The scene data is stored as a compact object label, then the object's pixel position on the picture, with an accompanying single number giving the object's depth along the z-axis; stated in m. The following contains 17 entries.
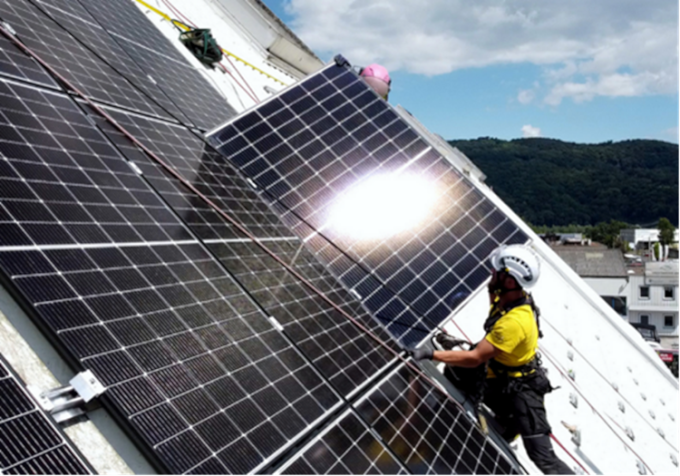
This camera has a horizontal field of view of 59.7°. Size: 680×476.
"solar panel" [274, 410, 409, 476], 4.55
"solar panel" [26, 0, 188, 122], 8.88
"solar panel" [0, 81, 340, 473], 4.06
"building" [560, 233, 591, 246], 89.31
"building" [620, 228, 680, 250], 142.20
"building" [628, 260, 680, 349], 63.00
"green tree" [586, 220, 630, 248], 143.68
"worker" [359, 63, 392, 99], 15.93
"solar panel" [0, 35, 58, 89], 6.32
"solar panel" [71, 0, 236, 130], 9.98
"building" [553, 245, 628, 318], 63.62
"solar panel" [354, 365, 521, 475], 5.48
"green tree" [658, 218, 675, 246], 131.75
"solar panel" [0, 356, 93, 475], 3.21
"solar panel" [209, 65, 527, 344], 7.78
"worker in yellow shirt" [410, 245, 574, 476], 6.64
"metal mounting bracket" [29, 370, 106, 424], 3.73
